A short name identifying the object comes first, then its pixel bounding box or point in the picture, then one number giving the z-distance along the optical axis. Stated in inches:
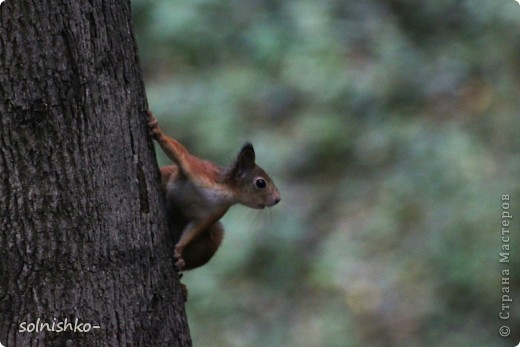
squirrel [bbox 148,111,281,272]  287.3
